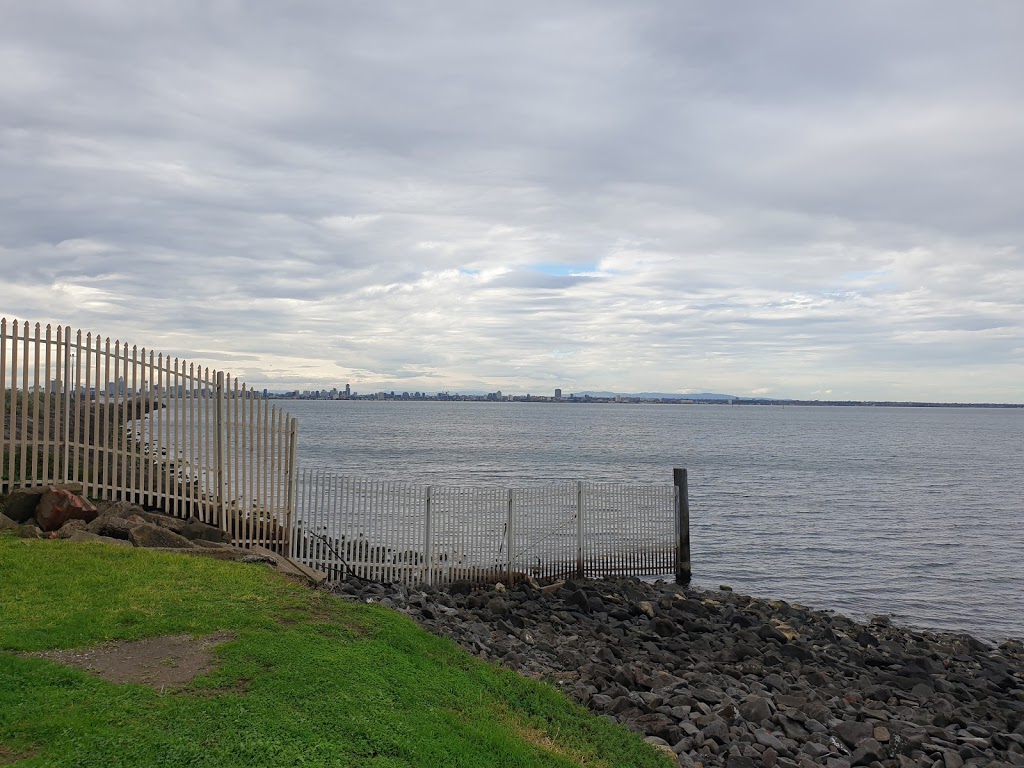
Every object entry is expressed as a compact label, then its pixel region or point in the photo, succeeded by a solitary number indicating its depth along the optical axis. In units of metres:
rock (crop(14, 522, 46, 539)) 11.94
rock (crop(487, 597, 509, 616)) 14.12
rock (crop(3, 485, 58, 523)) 12.68
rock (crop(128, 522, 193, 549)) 12.41
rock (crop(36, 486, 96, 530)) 12.58
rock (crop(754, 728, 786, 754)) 9.12
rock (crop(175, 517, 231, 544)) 13.92
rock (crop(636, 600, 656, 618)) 15.01
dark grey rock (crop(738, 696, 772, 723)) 9.91
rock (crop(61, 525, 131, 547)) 11.94
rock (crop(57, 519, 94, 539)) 12.32
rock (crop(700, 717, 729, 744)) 9.03
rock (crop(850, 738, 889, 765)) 9.24
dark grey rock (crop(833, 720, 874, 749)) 9.76
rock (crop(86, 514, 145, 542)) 12.54
